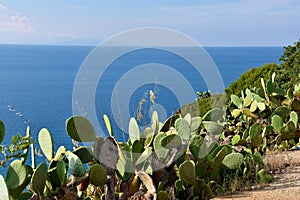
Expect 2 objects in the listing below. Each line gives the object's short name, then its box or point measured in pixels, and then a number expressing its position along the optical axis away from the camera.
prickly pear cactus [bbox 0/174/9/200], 2.35
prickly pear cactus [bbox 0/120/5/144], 2.58
